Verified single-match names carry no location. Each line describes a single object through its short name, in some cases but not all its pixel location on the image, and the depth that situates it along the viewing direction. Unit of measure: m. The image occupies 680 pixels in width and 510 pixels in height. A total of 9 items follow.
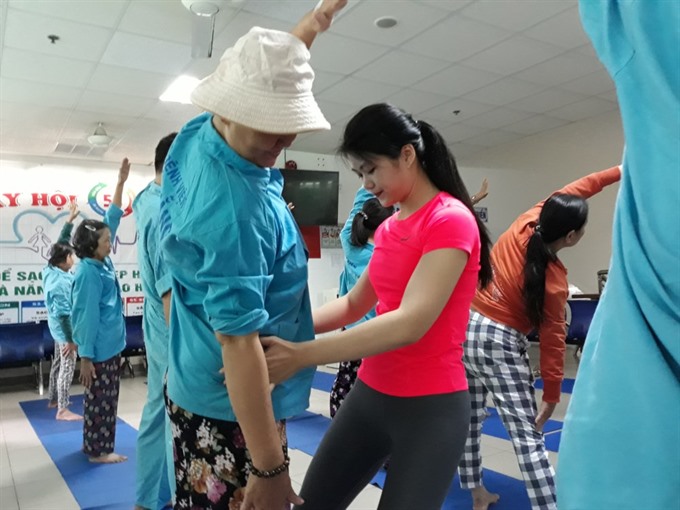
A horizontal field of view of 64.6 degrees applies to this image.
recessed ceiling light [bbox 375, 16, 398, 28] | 4.26
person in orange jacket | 2.21
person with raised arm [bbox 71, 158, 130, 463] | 3.49
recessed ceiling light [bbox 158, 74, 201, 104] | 5.42
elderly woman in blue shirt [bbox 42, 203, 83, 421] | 4.88
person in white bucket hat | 0.91
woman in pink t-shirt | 1.15
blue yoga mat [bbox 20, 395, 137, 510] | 2.93
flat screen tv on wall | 8.16
